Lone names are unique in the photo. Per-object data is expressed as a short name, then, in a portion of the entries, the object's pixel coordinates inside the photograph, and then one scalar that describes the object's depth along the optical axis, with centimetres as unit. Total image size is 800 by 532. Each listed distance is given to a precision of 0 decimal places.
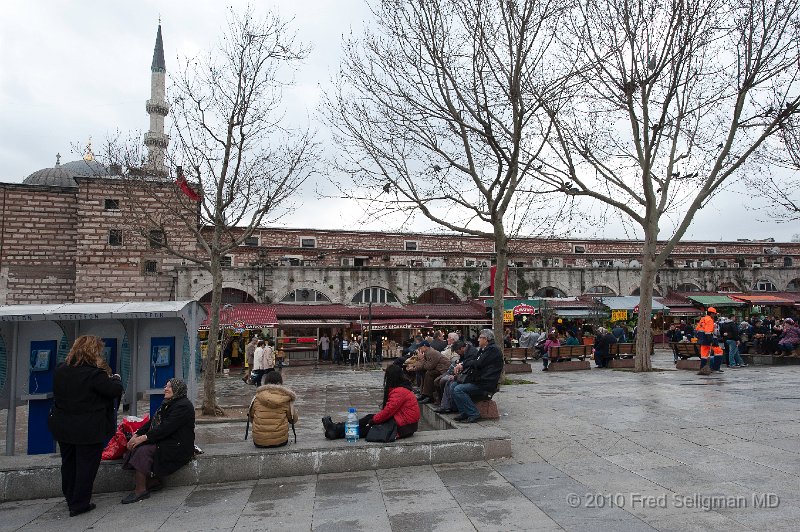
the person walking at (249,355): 1703
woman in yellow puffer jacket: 584
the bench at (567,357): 1576
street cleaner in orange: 1228
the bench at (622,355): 1619
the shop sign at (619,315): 2669
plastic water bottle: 611
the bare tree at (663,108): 1253
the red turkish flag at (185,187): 1188
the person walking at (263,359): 1489
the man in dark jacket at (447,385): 786
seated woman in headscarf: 516
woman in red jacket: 612
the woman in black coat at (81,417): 492
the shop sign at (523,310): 2478
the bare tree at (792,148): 1596
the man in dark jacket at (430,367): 915
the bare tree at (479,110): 1159
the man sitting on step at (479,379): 724
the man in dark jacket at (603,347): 1633
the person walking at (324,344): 2461
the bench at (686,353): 1434
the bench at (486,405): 748
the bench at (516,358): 1550
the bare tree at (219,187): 1055
